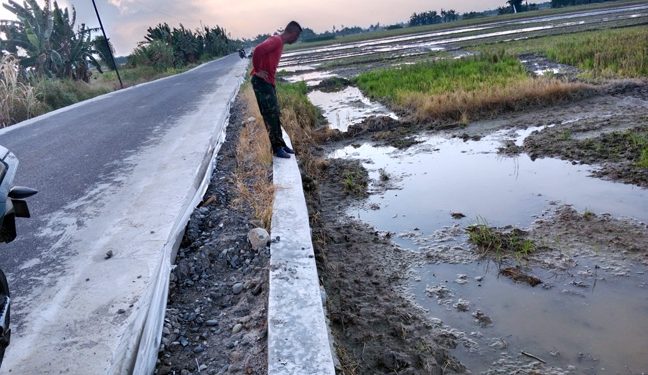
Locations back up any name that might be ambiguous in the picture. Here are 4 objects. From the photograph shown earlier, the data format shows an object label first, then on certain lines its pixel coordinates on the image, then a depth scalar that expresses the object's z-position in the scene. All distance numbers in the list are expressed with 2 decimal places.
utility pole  23.41
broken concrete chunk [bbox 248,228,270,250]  3.29
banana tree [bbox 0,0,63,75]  18.02
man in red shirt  5.15
